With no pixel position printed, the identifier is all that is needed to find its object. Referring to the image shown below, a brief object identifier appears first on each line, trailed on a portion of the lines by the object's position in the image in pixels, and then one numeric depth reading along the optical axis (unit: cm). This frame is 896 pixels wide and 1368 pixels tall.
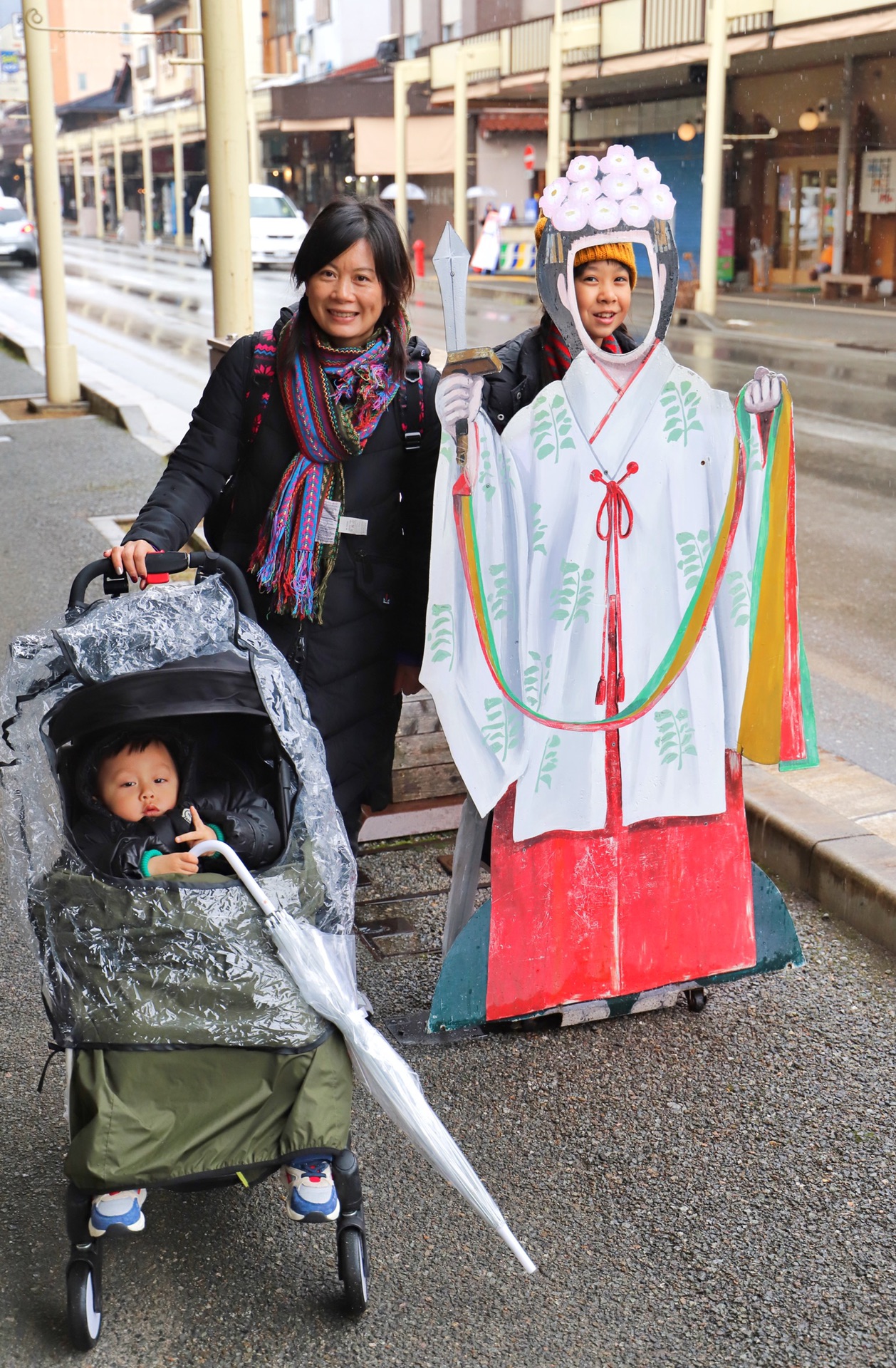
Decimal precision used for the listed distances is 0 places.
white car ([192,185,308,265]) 2992
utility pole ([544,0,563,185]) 2389
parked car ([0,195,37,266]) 3225
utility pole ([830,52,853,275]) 2447
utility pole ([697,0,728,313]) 2262
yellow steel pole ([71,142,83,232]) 6859
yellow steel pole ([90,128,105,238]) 5931
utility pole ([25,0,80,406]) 1216
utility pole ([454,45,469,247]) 2992
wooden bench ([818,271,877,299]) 2517
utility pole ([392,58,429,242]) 3334
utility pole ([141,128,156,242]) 4816
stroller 222
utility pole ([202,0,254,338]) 762
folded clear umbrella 226
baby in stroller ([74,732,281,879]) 234
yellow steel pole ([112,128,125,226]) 5556
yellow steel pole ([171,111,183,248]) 4434
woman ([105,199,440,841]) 282
